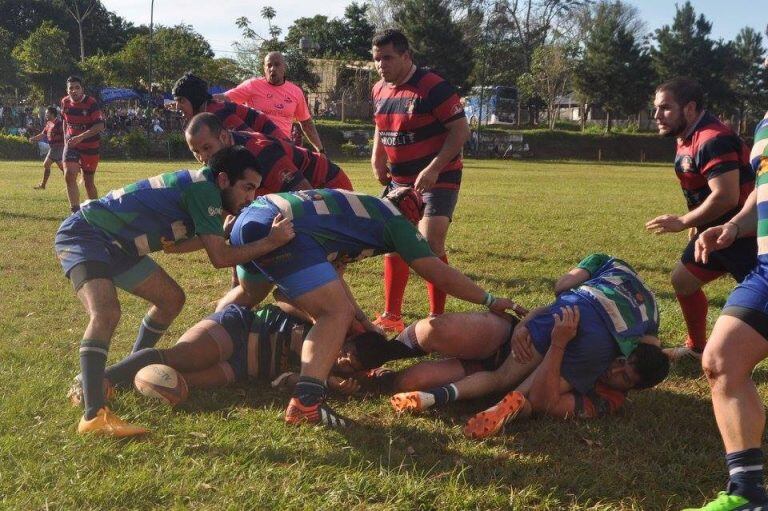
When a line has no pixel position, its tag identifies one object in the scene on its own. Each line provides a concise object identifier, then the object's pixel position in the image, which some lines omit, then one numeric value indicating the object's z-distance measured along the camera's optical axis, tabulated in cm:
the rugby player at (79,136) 1075
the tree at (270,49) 4628
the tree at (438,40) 4956
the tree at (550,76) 5034
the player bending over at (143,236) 364
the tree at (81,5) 6606
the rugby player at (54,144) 1498
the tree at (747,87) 5669
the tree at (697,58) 5356
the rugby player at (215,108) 546
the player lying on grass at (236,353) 394
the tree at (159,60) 4103
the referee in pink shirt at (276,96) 759
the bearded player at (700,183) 427
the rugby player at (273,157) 448
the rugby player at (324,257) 363
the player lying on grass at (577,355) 369
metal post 3664
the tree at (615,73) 5084
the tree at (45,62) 4088
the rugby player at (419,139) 536
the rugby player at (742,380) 263
